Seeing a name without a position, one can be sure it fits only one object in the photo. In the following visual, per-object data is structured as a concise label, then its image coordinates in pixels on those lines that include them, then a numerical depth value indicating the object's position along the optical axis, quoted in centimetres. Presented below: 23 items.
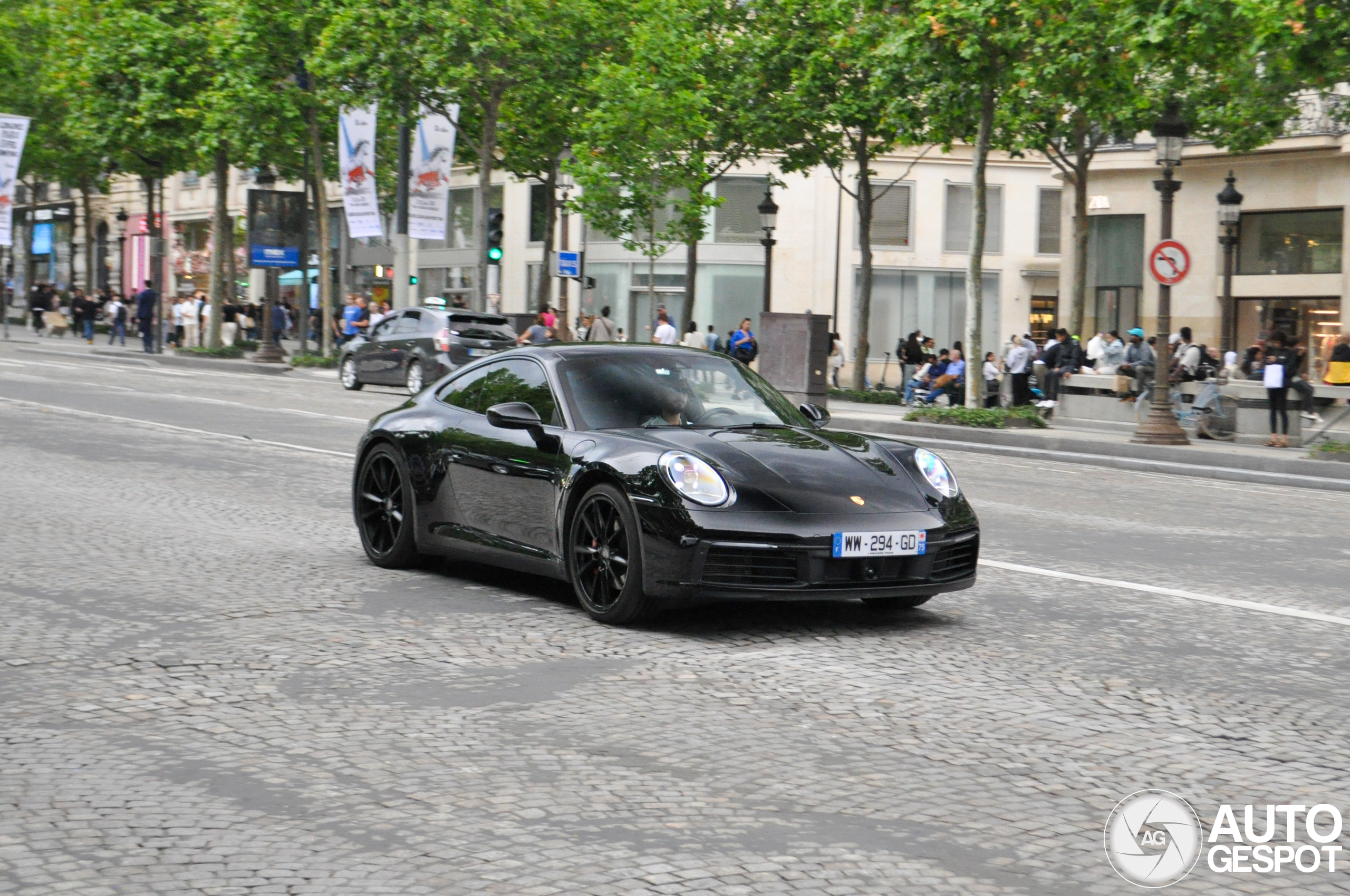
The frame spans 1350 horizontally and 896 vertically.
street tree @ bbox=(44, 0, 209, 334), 4309
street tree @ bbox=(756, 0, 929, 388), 3438
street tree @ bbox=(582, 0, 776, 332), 3709
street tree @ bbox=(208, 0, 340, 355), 3981
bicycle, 2431
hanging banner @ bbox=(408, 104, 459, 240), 3681
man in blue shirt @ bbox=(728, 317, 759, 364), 3659
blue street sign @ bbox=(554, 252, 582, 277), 3906
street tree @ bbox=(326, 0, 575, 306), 3738
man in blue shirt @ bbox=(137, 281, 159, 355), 4716
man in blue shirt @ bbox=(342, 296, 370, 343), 3953
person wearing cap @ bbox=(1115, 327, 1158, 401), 2588
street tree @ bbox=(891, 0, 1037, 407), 2412
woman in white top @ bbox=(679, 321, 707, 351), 4009
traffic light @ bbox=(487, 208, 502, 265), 3666
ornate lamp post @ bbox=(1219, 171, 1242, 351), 3219
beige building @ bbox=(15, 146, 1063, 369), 5272
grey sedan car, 3081
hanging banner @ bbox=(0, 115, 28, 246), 4812
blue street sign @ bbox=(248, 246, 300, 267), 4119
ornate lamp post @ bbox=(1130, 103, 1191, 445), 2289
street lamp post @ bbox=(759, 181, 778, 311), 3691
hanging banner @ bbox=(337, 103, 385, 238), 3744
